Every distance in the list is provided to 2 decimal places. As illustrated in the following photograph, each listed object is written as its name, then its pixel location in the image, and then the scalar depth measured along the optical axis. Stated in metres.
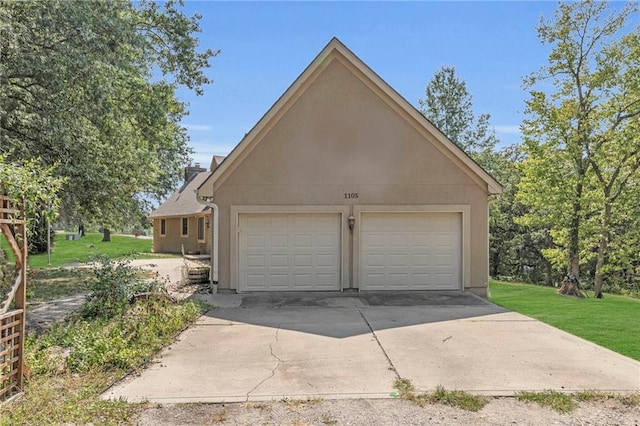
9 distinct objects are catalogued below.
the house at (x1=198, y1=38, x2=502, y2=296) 10.88
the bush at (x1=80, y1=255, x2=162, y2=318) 8.27
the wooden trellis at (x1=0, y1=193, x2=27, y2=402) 4.24
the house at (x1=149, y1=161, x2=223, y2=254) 22.80
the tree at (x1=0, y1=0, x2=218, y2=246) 8.79
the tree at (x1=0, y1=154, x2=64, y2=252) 4.17
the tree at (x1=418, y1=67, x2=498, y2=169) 30.84
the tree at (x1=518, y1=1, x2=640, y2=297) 14.95
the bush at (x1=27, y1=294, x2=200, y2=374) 5.34
